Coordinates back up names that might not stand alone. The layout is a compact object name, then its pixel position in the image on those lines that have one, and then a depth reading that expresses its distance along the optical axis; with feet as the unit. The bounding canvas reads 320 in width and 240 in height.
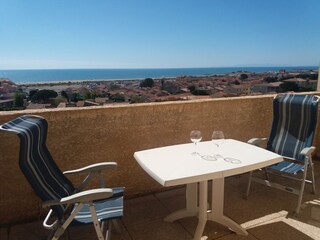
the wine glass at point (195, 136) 7.39
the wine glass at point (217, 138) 7.66
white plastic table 5.77
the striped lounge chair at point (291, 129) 9.62
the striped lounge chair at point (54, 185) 5.43
